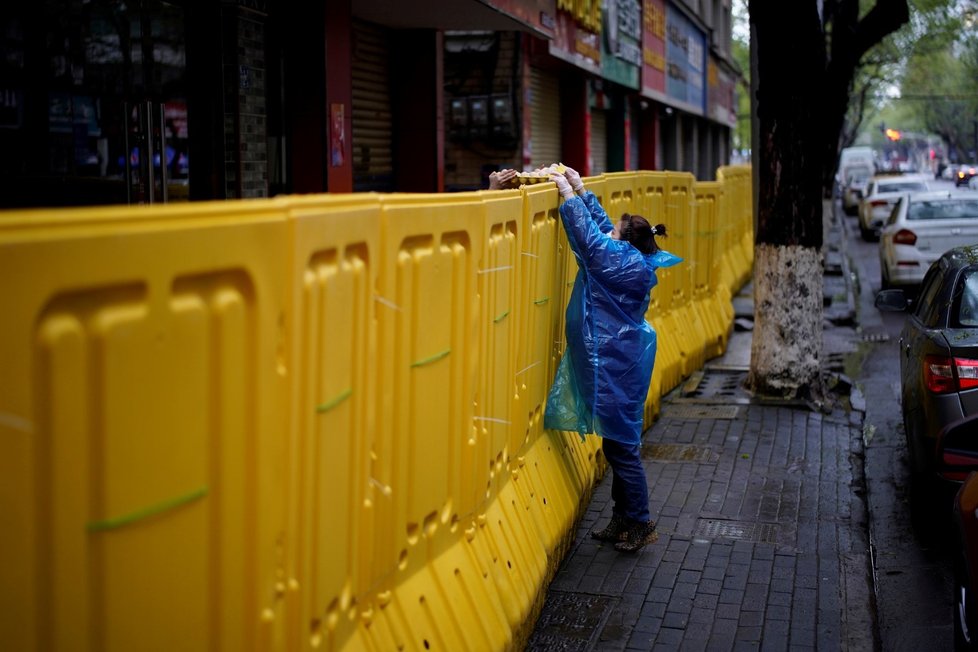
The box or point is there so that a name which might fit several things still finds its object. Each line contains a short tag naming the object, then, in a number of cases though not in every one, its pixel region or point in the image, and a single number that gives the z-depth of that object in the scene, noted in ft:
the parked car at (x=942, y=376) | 21.42
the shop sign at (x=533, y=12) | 43.80
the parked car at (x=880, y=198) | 105.09
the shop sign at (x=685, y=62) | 103.65
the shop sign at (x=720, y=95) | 135.13
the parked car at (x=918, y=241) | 57.77
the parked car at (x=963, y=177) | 159.78
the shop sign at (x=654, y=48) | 90.22
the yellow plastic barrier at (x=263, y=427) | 7.13
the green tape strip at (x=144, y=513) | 7.55
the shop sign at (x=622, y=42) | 75.34
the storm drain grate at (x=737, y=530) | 22.44
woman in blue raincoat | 20.63
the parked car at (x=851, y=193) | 162.69
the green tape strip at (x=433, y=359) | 13.57
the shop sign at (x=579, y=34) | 61.16
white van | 231.09
